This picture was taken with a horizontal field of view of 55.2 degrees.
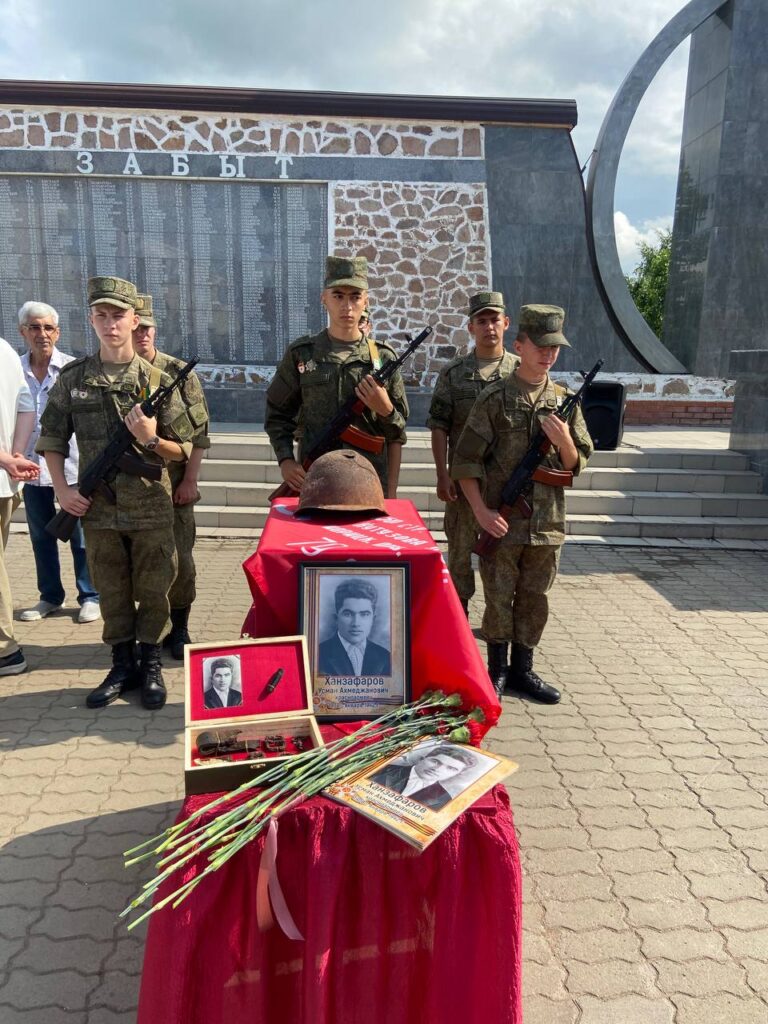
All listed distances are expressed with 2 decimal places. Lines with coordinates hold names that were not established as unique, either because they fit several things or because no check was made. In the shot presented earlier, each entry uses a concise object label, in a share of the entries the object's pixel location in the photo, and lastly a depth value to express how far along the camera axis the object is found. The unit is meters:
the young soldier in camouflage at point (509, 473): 3.42
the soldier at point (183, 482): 3.81
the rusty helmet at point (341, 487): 2.37
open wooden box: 1.80
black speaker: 7.88
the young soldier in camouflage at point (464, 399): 4.30
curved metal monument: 9.05
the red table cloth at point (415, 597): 2.05
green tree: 26.81
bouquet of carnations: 1.50
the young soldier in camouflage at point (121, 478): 3.32
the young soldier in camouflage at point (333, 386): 3.57
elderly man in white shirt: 4.38
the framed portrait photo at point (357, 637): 2.03
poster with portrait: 1.54
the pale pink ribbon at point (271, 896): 1.54
